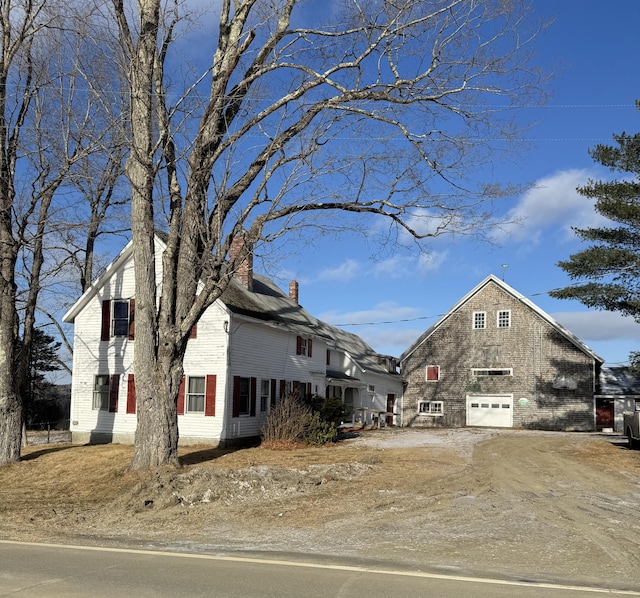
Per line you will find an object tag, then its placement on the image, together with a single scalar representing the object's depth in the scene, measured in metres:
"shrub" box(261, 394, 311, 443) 23.33
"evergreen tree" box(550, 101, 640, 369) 25.03
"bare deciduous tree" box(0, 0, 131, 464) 17.89
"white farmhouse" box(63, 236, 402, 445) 23.73
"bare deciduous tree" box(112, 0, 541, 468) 13.95
